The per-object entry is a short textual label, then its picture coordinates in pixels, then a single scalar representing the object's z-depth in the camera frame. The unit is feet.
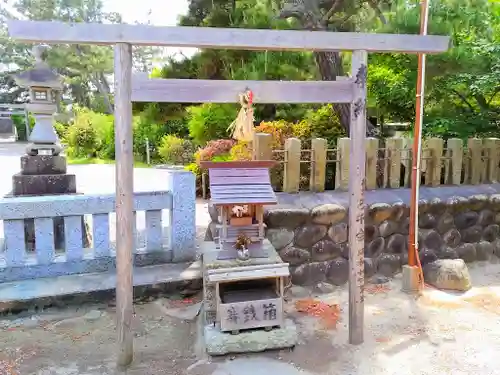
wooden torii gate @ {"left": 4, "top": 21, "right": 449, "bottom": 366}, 10.87
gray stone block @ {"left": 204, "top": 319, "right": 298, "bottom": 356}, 12.12
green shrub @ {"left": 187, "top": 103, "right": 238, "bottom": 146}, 33.63
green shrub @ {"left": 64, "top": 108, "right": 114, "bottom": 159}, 67.97
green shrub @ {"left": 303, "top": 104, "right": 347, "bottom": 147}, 23.15
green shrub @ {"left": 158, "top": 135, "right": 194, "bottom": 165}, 55.47
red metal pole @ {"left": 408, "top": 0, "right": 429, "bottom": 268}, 16.16
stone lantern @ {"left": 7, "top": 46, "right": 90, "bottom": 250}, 20.66
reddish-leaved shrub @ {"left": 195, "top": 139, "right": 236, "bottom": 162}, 29.58
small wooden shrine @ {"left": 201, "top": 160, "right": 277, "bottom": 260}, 12.55
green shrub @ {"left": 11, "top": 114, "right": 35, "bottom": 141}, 103.55
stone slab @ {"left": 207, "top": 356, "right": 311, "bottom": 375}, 11.53
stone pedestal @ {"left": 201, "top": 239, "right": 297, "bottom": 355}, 12.17
